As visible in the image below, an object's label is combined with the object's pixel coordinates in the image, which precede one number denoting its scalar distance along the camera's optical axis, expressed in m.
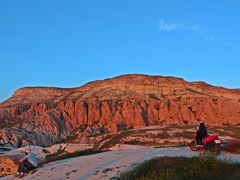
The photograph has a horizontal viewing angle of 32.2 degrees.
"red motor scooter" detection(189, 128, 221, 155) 16.91
